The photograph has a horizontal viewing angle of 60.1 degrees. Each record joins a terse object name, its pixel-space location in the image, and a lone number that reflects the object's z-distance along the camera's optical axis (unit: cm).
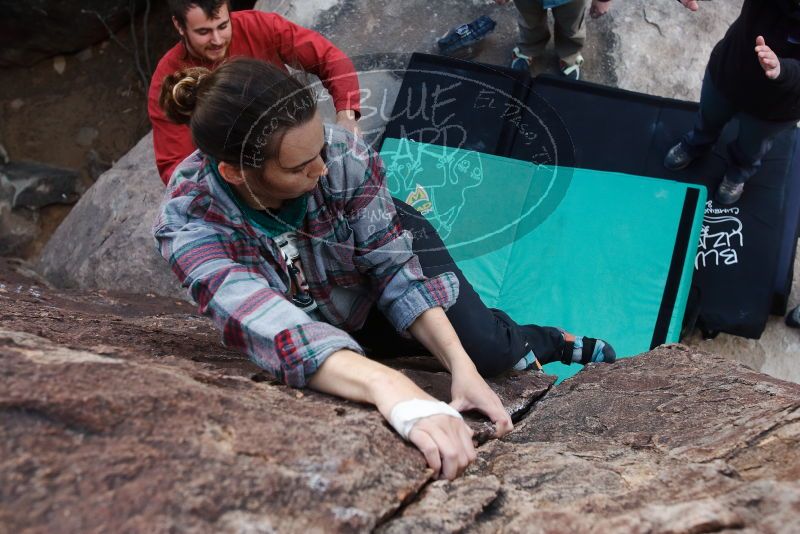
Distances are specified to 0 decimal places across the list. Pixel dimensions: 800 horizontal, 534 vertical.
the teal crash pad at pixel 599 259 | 292
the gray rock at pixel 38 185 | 437
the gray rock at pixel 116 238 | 287
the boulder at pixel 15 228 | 429
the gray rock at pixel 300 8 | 389
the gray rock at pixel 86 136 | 480
